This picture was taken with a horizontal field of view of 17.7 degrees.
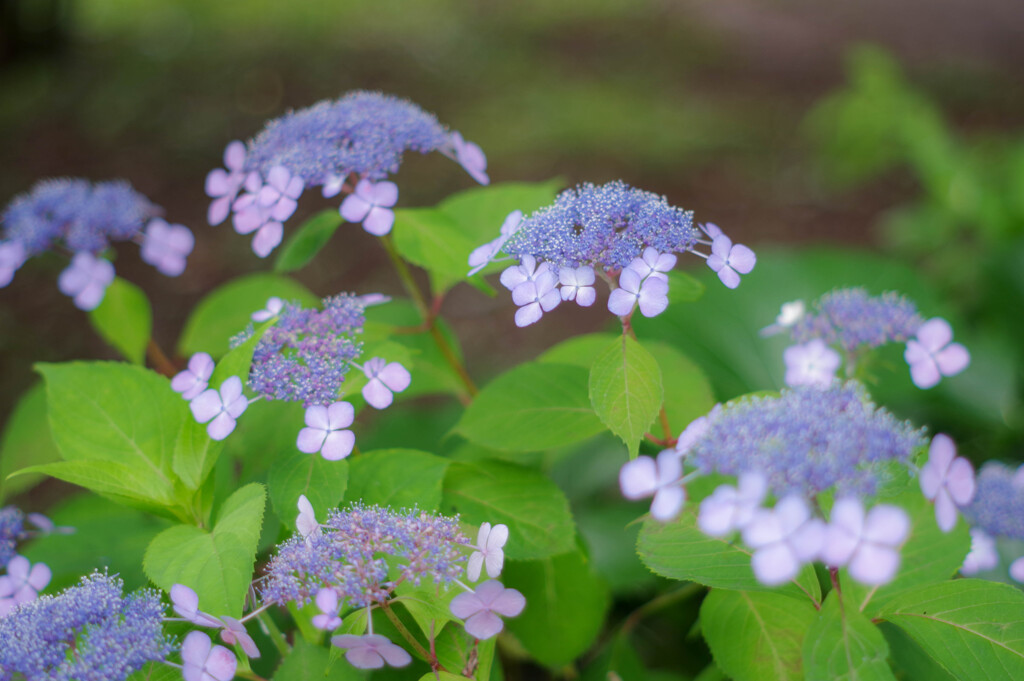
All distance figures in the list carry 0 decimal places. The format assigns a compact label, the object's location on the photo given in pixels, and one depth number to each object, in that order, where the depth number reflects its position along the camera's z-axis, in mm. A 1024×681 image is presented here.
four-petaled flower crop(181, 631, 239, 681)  970
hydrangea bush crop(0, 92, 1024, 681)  957
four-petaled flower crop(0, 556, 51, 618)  1023
